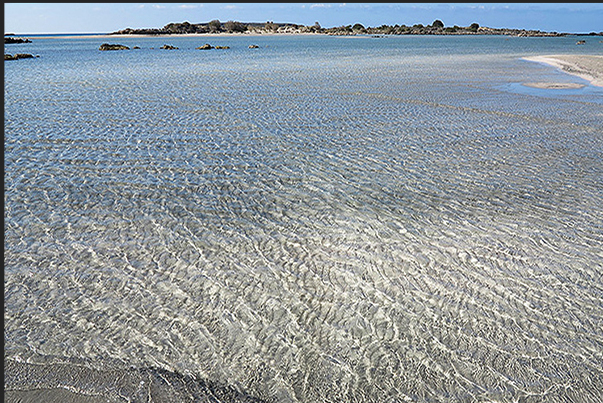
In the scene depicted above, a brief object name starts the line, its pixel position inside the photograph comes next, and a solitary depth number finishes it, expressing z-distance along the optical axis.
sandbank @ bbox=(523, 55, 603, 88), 25.00
